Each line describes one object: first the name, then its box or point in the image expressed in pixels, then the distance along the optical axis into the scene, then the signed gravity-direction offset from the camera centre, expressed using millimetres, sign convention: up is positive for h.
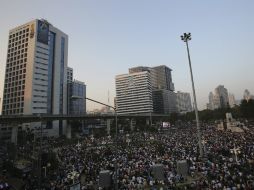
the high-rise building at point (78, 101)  144125 +23829
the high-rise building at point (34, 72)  108312 +31402
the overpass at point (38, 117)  76688 +7092
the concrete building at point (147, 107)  198950 +20956
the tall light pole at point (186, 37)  31141 +12051
